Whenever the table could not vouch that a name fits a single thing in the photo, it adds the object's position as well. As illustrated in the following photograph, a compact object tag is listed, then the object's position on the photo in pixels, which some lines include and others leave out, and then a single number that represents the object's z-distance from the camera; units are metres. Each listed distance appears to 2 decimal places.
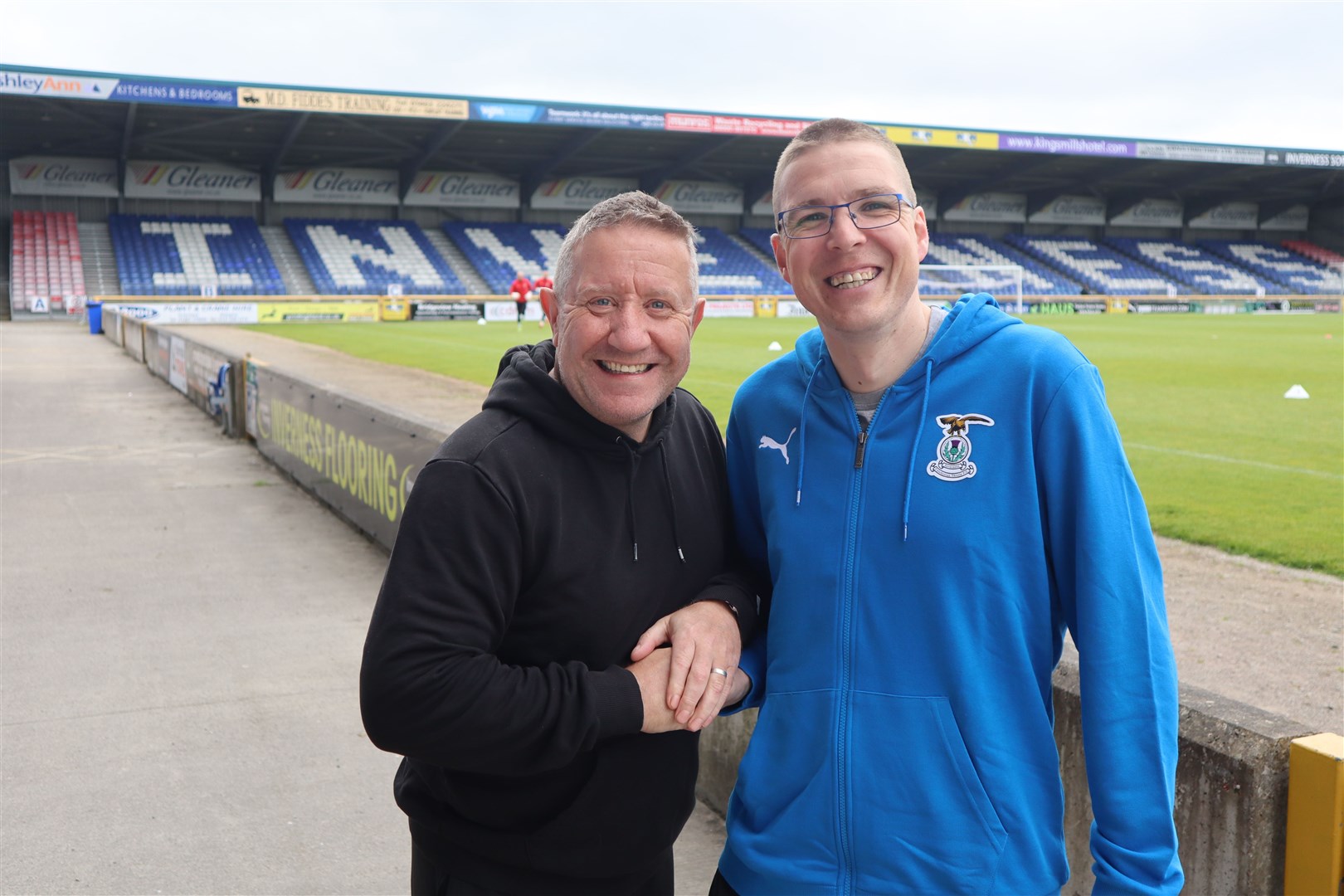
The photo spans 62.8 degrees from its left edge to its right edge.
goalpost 50.88
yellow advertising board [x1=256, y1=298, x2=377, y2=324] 41.28
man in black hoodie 1.73
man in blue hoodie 1.72
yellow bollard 2.04
